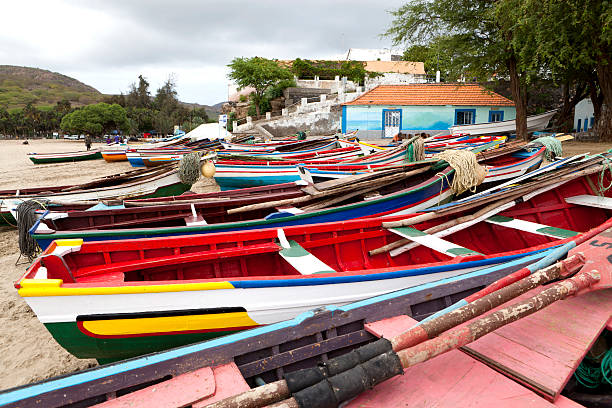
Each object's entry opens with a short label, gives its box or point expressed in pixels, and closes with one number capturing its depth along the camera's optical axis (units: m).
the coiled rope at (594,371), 2.20
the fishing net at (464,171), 5.95
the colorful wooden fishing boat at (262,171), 8.88
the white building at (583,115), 21.66
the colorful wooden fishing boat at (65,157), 20.39
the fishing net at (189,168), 8.47
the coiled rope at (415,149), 8.04
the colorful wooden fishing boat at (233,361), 1.81
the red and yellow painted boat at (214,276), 2.85
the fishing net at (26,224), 5.07
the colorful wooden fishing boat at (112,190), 7.43
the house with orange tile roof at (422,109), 23.61
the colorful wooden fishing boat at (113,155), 21.20
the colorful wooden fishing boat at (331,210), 4.06
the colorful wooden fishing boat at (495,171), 7.90
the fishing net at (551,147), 8.17
